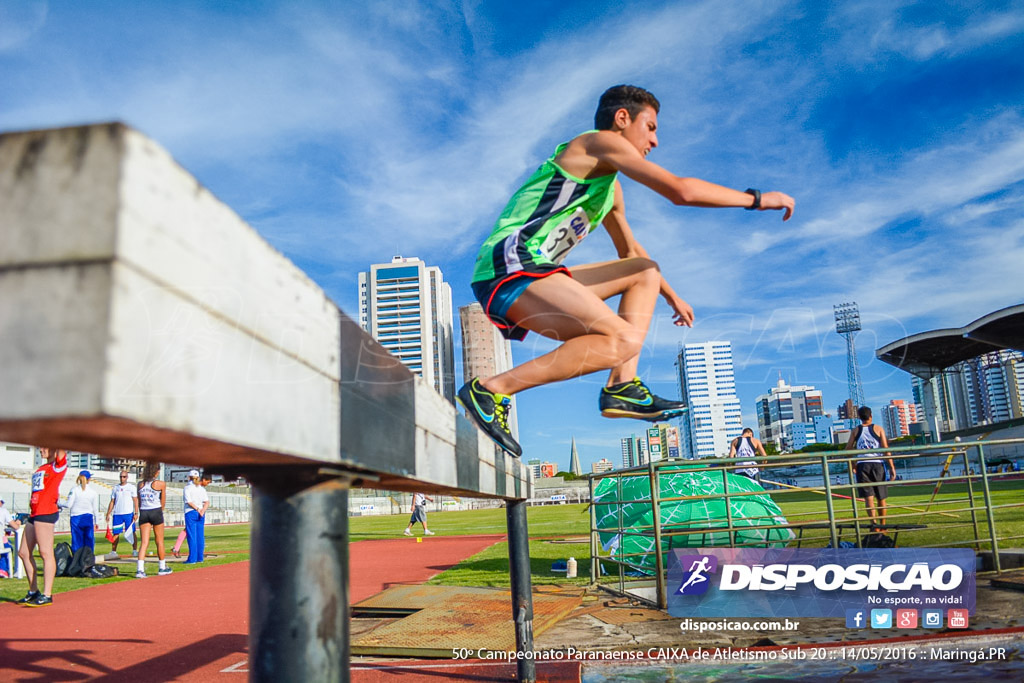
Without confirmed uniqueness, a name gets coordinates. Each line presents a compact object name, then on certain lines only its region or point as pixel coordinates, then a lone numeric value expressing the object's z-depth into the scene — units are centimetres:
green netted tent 849
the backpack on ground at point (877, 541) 872
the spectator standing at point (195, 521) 1370
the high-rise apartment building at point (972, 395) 6159
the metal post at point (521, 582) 408
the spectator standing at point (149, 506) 1145
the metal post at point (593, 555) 859
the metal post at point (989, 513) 675
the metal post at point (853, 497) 663
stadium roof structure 4650
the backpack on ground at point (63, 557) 1205
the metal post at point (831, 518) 616
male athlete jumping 218
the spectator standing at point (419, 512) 2322
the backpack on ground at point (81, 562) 1197
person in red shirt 820
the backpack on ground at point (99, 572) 1184
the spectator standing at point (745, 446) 1109
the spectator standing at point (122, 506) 1356
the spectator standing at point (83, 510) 1159
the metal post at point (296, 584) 95
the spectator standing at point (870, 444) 980
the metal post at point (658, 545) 636
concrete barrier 56
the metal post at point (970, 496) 727
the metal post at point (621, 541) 746
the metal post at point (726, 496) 641
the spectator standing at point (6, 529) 1141
